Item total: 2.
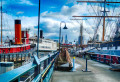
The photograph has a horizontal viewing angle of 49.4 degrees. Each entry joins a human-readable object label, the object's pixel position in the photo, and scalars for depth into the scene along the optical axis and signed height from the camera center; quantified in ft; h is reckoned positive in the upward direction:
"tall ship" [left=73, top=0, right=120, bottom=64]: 59.68 -1.45
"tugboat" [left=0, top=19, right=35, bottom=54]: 91.39 +0.44
